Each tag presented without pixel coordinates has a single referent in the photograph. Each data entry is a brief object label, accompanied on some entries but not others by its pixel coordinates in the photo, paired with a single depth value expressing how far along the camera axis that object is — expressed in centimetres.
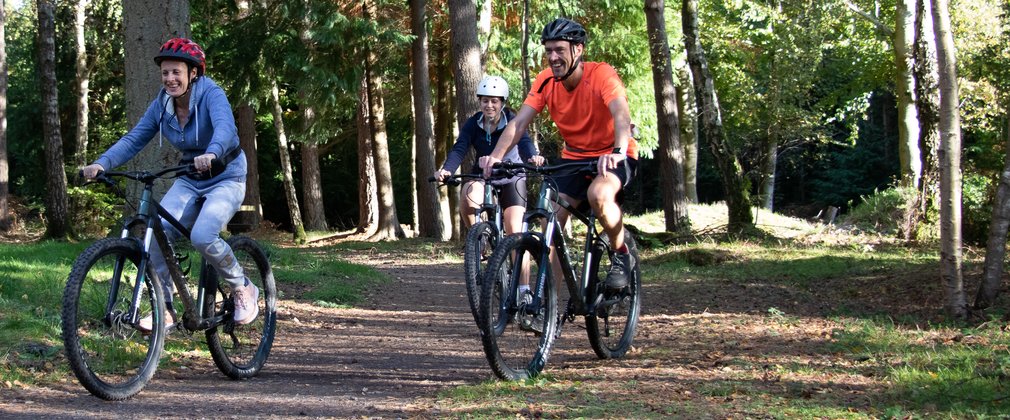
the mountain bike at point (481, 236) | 665
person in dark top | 829
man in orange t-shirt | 637
